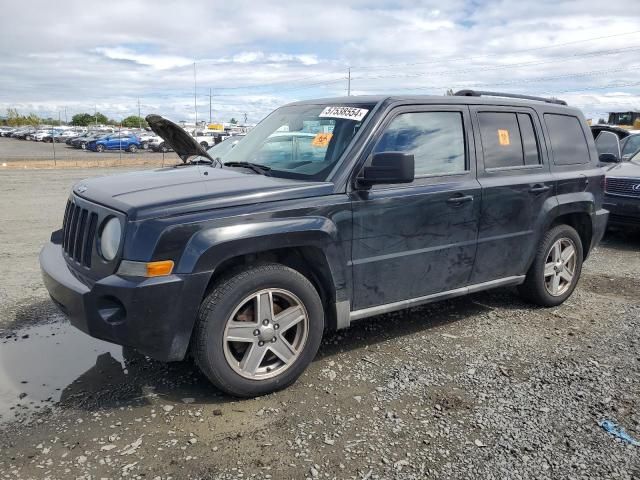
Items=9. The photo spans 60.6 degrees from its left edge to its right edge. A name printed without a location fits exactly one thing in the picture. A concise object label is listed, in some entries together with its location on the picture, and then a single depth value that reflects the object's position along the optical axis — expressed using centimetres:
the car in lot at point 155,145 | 4362
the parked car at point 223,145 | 858
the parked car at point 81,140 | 4611
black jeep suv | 311
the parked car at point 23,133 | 6531
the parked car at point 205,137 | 4097
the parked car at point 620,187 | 800
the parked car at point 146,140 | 4445
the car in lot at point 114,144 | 4256
